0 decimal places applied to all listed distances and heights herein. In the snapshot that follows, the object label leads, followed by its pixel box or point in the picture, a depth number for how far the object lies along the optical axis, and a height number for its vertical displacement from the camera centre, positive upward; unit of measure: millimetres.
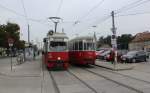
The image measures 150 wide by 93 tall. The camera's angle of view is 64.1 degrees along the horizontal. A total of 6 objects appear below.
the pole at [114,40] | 10980 +789
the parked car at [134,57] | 14544 -1038
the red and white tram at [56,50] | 10615 -146
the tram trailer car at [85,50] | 11497 -124
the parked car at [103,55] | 18715 -1095
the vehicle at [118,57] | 15903 -1133
